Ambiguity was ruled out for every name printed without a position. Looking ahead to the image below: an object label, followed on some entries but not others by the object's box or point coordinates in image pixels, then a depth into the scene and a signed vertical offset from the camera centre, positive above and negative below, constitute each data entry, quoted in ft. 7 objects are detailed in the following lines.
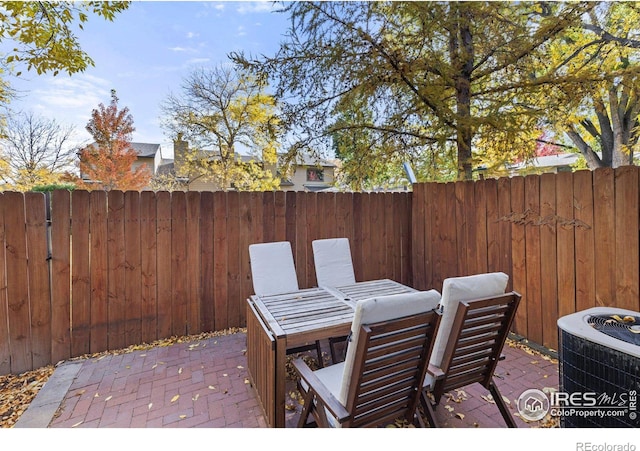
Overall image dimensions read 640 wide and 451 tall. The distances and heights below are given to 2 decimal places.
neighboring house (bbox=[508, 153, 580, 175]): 42.11 +9.21
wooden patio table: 6.98 -2.65
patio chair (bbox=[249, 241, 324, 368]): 11.25 -1.74
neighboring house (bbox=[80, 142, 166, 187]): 58.97 +14.70
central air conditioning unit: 5.22 -2.82
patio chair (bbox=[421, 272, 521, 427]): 6.54 -2.61
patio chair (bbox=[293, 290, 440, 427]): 5.28 -2.73
